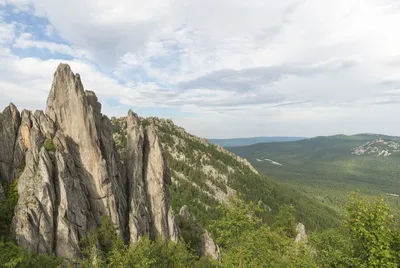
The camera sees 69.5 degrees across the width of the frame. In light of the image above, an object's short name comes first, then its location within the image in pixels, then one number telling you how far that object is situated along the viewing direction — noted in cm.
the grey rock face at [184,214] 8635
